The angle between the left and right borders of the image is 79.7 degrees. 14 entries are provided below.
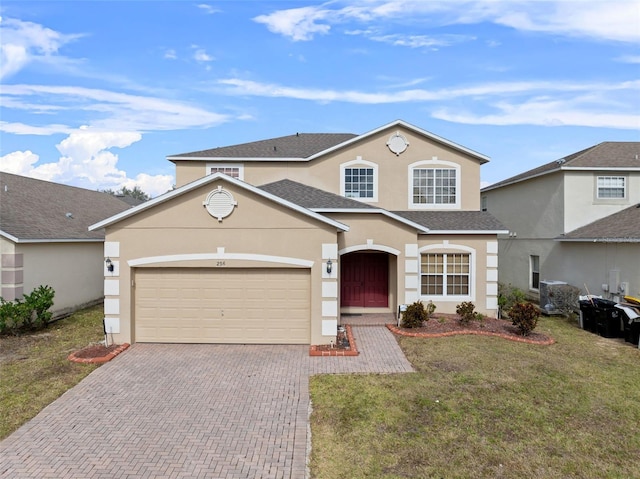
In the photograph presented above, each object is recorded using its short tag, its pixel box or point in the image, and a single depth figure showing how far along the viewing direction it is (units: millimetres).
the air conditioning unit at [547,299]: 15656
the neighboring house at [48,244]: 13188
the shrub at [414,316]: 12484
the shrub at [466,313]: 12820
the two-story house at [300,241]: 10930
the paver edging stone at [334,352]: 10188
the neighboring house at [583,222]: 14586
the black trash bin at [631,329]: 11523
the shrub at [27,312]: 12180
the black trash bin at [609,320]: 12391
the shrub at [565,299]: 15453
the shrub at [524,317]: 11812
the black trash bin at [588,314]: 13133
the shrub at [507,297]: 14992
